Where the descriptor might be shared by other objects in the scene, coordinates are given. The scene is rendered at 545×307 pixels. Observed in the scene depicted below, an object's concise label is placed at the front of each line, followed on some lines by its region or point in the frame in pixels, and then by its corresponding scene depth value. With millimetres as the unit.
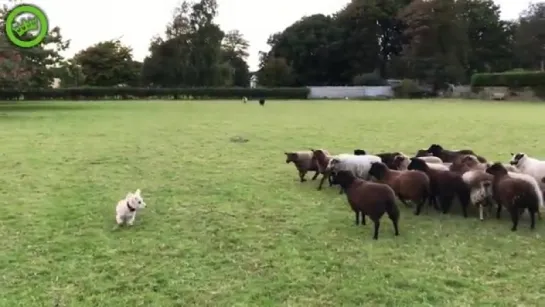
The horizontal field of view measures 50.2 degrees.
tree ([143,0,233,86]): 56656
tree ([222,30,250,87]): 68312
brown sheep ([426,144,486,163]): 8222
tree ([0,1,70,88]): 26838
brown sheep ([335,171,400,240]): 5574
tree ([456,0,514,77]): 61000
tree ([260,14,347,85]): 65688
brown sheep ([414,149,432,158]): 8511
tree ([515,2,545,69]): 57438
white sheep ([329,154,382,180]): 7605
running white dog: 6117
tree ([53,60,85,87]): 36469
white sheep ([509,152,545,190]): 7090
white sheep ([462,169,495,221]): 6215
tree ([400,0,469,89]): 56781
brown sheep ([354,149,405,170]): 7702
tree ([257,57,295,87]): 62625
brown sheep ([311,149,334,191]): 8266
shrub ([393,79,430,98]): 53812
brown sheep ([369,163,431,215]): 6387
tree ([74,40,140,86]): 59500
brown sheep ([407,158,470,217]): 6492
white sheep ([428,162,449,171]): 6935
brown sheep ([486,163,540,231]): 5719
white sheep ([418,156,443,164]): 7743
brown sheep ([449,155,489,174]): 6930
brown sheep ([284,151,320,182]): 8744
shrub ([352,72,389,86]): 58719
